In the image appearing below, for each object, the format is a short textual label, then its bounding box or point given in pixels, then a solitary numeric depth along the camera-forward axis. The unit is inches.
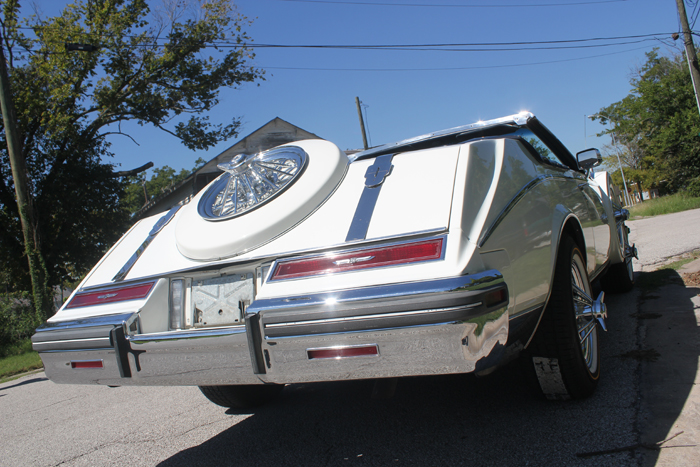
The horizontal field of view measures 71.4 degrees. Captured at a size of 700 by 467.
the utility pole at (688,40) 621.9
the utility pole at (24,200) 387.9
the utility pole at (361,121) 967.6
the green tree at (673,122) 911.0
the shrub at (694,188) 864.9
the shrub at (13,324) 478.0
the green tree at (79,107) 645.9
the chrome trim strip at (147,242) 100.6
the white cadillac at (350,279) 64.7
